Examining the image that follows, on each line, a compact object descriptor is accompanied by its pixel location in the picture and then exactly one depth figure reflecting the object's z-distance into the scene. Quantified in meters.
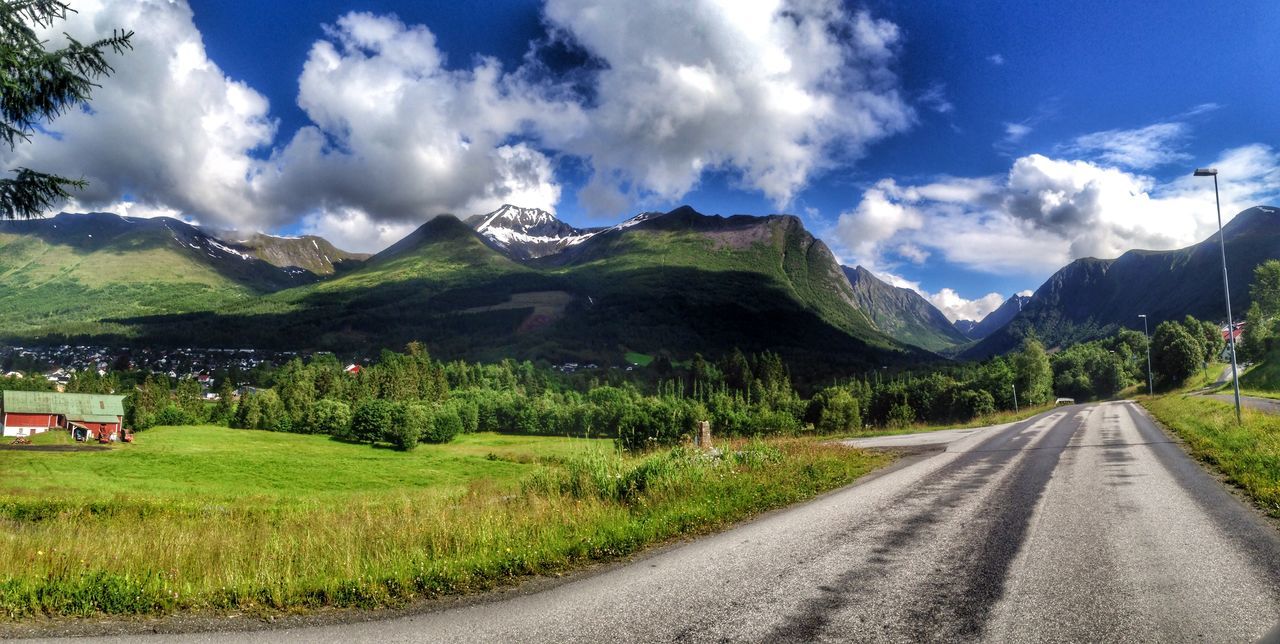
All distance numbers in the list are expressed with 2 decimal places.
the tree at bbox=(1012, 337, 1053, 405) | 97.56
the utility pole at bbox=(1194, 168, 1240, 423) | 23.67
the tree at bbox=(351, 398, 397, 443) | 97.00
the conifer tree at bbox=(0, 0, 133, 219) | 11.24
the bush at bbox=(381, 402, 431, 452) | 91.00
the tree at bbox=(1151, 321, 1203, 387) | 86.38
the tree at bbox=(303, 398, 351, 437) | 105.94
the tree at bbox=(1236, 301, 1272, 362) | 68.50
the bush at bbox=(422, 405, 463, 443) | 104.12
